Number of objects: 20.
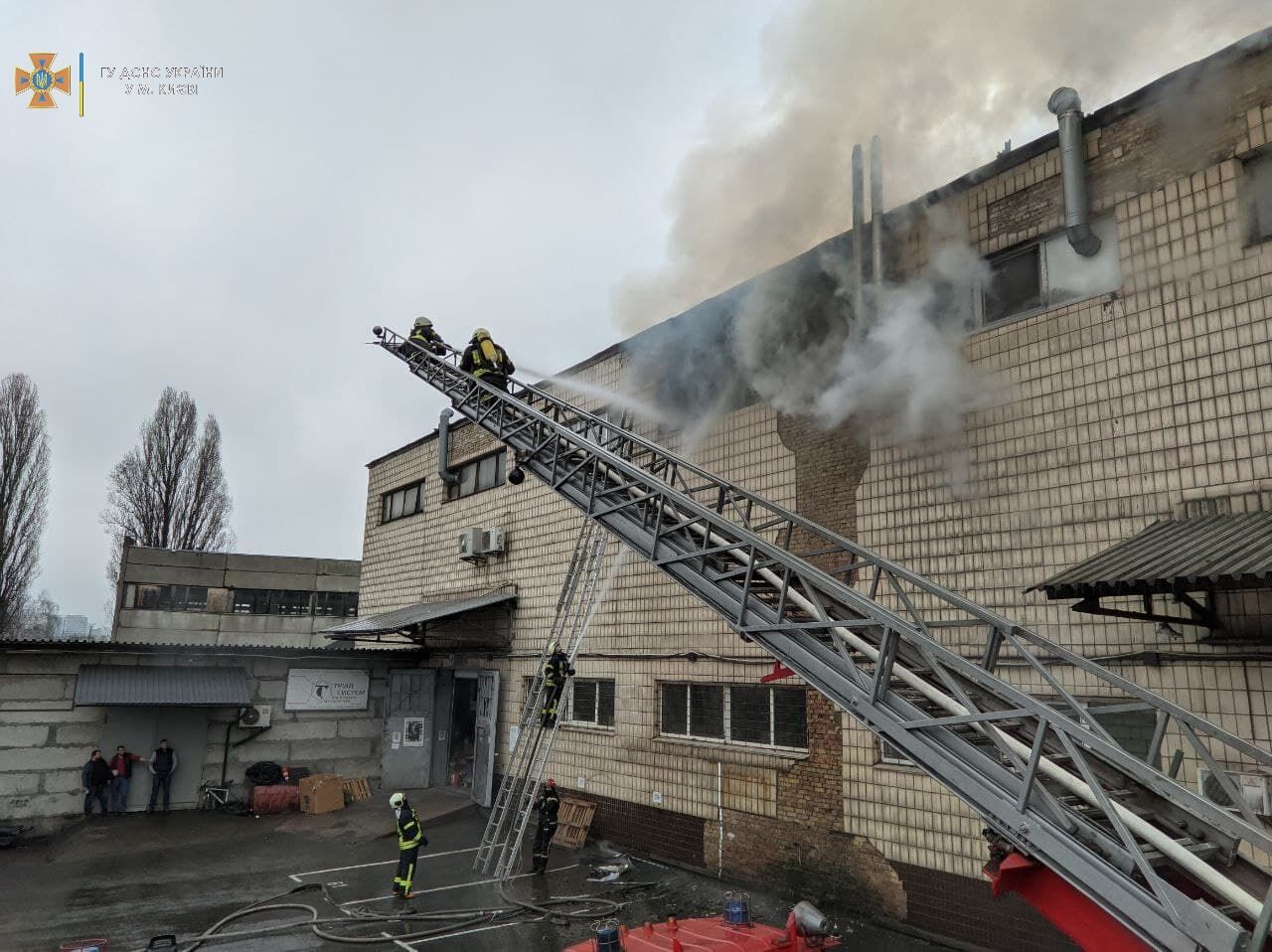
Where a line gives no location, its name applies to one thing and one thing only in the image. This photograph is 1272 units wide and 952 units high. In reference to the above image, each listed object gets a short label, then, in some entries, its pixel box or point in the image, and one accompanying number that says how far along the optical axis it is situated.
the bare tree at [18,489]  34.75
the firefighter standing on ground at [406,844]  10.18
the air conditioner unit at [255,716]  16.73
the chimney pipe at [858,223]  9.38
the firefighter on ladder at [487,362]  12.04
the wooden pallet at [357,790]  16.95
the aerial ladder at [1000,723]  4.08
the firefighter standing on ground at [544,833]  11.53
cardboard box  16.02
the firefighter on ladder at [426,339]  13.16
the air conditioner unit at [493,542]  16.34
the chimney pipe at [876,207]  9.32
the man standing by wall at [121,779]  14.95
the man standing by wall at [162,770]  15.38
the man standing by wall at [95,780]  14.73
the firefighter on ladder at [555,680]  11.86
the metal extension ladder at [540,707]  11.57
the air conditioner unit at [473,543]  16.62
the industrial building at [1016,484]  6.92
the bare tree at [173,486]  39.06
